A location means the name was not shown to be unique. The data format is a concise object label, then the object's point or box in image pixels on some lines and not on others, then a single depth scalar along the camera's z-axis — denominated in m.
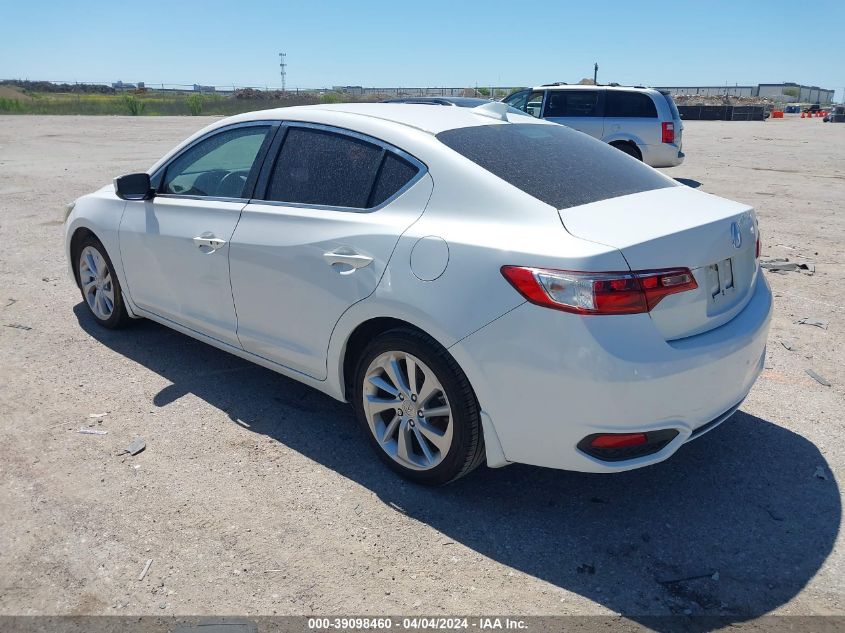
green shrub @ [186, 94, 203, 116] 45.25
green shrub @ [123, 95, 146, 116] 43.25
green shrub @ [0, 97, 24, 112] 41.68
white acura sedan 2.77
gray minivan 13.74
